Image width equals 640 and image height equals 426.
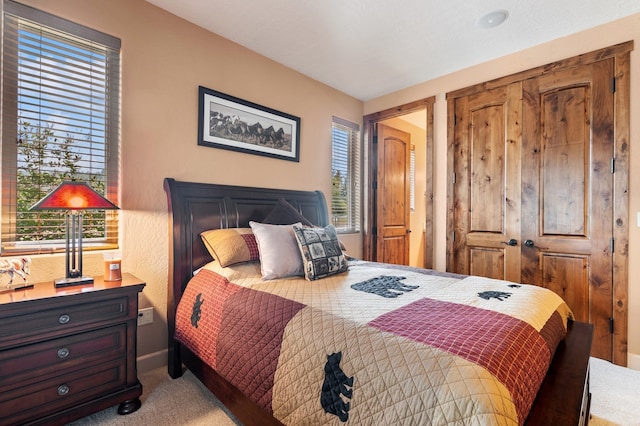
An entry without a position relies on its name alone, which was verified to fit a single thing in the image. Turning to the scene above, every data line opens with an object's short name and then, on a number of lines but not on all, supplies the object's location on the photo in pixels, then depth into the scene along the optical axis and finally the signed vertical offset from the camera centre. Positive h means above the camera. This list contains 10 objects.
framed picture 2.54 +0.78
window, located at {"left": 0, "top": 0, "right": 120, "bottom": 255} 1.73 +0.54
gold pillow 2.07 -0.23
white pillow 1.97 -0.27
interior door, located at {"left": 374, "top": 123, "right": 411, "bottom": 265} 4.04 +0.24
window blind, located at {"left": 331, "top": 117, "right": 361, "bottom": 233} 3.78 +0.47
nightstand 1.40 -0.70
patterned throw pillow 2.01 -0.28
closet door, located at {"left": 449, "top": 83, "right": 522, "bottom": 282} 2.88 +0.30
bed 0.92 -0.49
